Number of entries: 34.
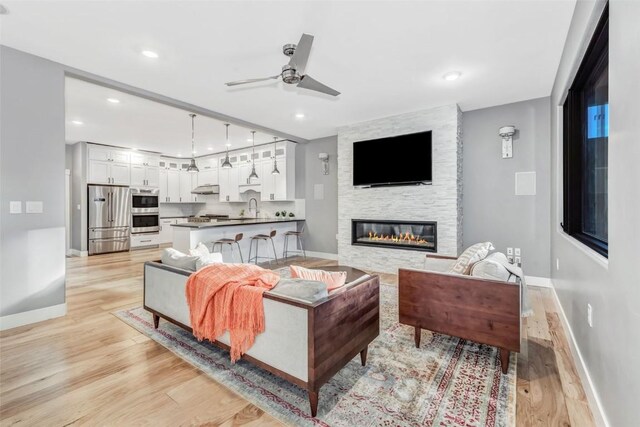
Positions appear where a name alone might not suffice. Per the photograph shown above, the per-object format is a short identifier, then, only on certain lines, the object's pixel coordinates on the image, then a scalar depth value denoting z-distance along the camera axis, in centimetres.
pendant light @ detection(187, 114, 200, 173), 527
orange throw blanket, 191
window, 202
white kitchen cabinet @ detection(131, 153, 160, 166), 798
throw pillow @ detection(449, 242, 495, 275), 241
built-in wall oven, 795
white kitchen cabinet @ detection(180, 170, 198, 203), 924
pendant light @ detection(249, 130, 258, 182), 672
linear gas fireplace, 482
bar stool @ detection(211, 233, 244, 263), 514
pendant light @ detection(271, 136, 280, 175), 677
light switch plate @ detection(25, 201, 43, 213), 297
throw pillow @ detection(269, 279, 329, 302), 174
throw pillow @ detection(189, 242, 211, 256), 288
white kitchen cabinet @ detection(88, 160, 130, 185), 715
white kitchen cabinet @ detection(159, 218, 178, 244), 880
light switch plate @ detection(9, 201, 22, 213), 287
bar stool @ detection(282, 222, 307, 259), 669
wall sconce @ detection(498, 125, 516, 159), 430
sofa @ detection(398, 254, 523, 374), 207
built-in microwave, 796
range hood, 861
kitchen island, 497
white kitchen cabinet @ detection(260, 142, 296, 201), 693
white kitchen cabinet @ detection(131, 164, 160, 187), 798
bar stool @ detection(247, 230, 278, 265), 588
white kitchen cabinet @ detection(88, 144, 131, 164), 715
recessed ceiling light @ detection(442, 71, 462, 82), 344
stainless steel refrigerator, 713
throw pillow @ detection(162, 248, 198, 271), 256
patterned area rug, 168
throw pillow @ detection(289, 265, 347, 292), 204
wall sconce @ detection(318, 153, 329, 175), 635
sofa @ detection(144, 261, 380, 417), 166
